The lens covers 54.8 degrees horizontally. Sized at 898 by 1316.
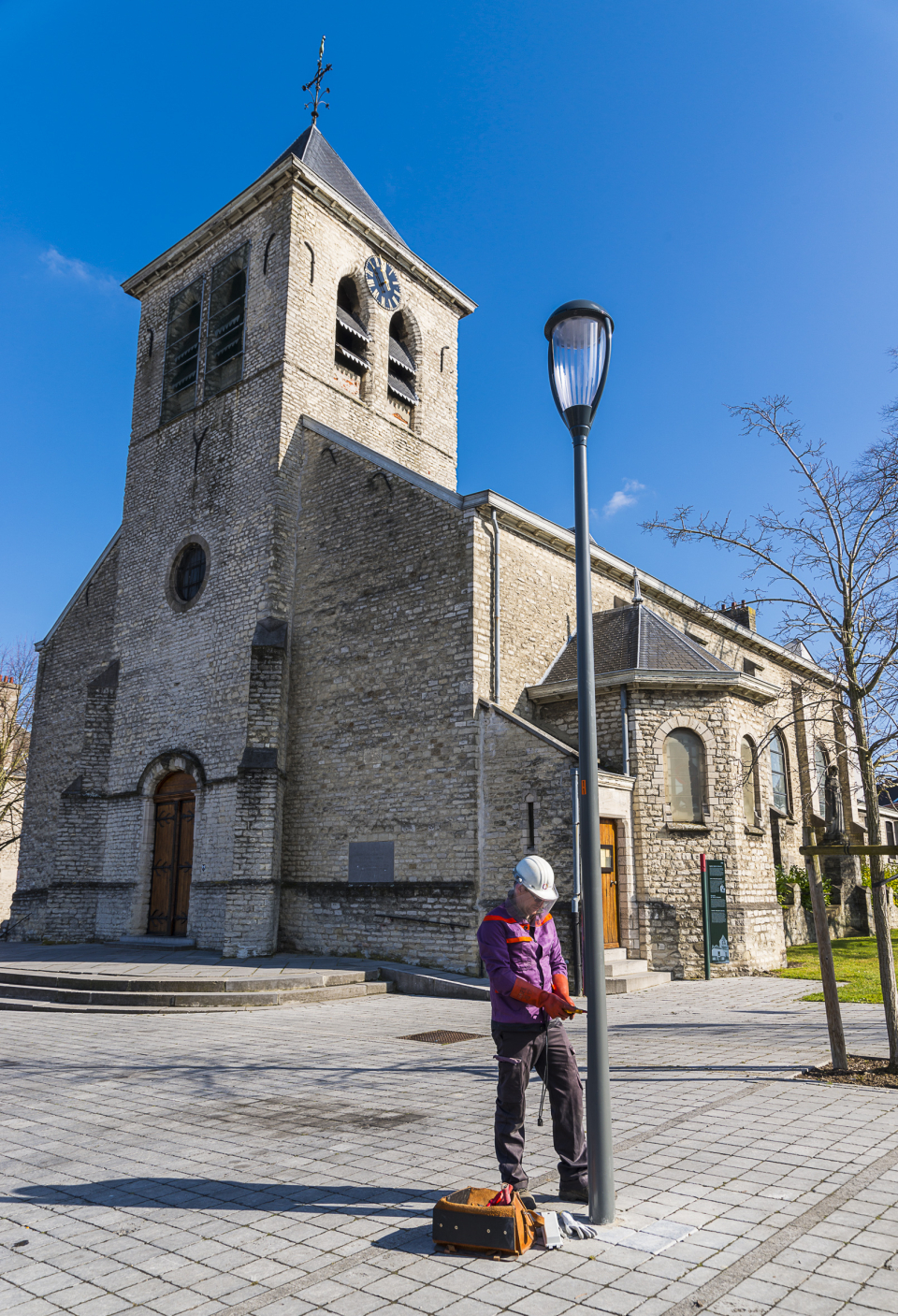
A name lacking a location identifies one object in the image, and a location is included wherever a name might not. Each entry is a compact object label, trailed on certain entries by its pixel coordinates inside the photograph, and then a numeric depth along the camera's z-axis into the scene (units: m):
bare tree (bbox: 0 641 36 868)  27.33
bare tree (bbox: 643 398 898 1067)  7.52
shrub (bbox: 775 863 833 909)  18.86
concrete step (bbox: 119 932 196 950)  16.64
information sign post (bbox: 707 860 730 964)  13.88
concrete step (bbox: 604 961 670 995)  12.21
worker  4.06
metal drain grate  9.02
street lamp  3.86
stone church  14.15
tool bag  3.54
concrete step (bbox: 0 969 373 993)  11.61
